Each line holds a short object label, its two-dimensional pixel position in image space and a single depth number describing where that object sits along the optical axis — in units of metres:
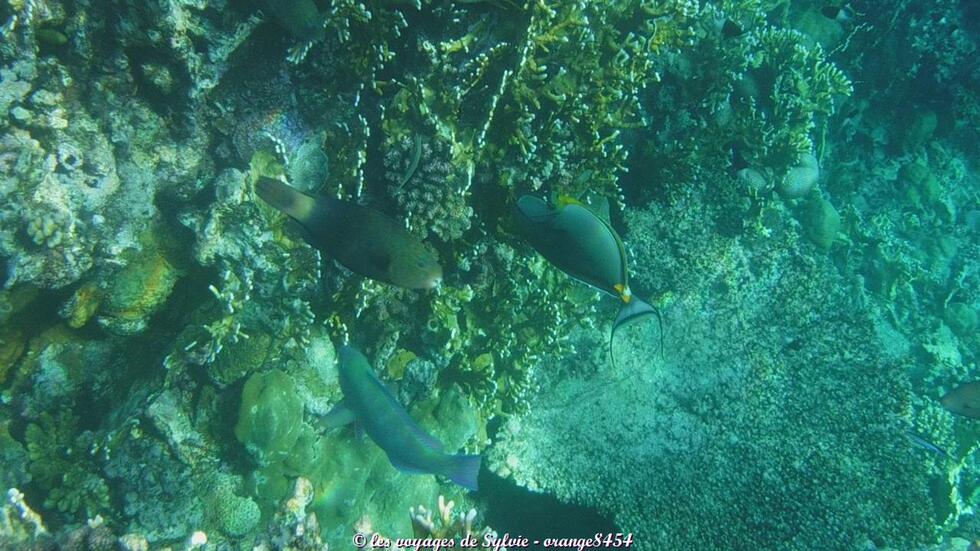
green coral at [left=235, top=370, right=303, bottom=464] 3.71
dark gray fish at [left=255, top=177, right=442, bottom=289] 2.08
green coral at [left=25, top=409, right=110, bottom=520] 3.94
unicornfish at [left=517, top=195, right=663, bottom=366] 2.04
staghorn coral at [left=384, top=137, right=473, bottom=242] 3.72
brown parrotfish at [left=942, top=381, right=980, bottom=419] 4.49
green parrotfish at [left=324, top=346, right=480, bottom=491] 2.98
